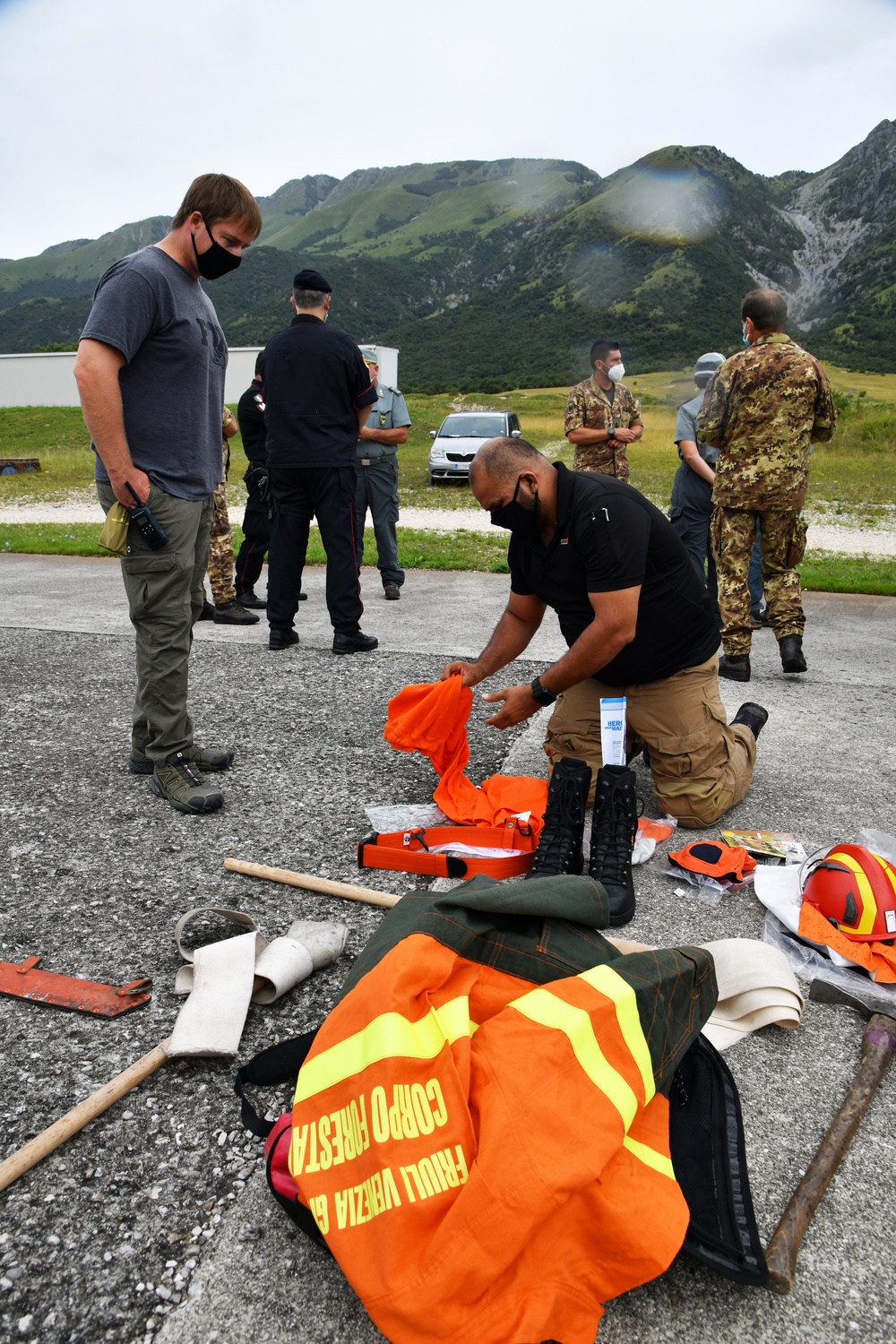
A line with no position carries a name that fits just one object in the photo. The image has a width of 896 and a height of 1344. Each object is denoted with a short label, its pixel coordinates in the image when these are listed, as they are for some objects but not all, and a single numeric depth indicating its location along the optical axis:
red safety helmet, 2.41
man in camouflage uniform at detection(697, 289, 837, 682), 5.23
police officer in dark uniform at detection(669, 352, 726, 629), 6.68
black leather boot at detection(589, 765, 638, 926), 2.74
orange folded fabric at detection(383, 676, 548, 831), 3.36
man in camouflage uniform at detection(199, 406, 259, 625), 6.65
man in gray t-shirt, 3.05
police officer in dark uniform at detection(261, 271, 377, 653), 5.53
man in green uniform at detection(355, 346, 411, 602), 7.16
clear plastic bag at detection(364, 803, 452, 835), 3.28
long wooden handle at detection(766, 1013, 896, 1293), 1.50
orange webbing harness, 2.91
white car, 19.58
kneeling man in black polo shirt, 3.00
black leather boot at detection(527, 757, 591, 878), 2.86
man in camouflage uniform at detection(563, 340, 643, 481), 7.68
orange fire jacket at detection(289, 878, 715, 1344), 1.29
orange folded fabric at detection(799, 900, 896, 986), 2.34
